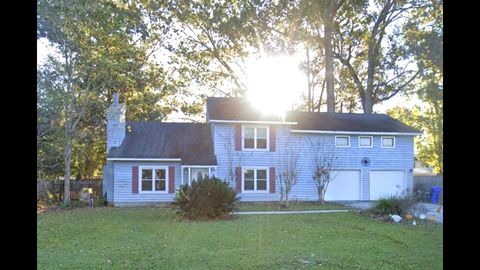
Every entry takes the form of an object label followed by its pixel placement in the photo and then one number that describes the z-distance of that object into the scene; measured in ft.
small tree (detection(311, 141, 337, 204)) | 53.93
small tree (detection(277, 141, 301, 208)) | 52.28
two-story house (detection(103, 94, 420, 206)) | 52.60
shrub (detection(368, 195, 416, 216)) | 37.76
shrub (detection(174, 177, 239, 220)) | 37.76
